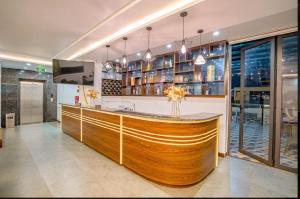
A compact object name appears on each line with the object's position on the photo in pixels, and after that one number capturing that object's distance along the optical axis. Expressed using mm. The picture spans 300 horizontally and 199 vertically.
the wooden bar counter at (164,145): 2375
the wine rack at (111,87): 6480
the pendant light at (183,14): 2617
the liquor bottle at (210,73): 4100
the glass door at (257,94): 3437
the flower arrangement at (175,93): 2793
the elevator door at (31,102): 7734
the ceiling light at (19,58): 5668
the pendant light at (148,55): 3398
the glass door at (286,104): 3104
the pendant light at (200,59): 3320
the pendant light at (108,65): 4663
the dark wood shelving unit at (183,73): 4031
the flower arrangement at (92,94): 4927
